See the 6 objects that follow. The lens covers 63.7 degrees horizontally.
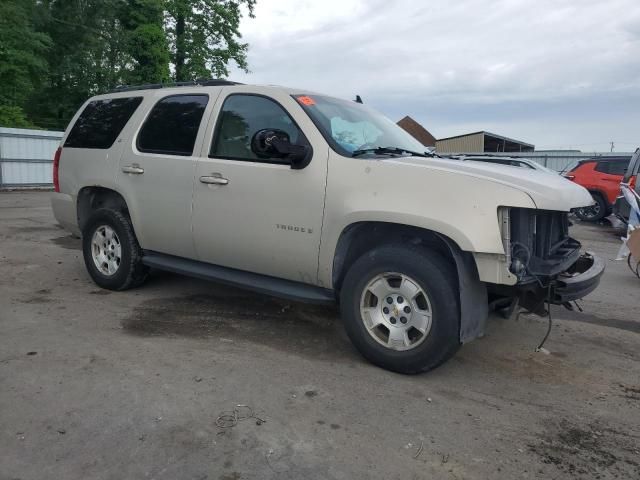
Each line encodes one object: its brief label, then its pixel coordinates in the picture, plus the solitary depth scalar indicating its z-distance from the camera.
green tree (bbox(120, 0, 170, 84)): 23.00
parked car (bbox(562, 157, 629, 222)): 14.41
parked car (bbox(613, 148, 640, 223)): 8.62
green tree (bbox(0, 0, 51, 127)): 23.25
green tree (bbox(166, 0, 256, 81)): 28.23
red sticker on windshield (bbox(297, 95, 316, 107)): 4.09
